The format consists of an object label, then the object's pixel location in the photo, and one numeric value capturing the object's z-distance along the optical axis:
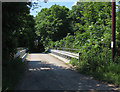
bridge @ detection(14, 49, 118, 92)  5.75
